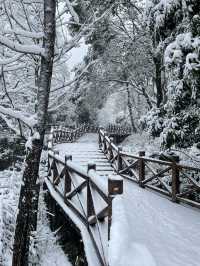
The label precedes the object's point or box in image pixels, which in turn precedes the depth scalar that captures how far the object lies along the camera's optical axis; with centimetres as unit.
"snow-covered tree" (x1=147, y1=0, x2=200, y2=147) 696
